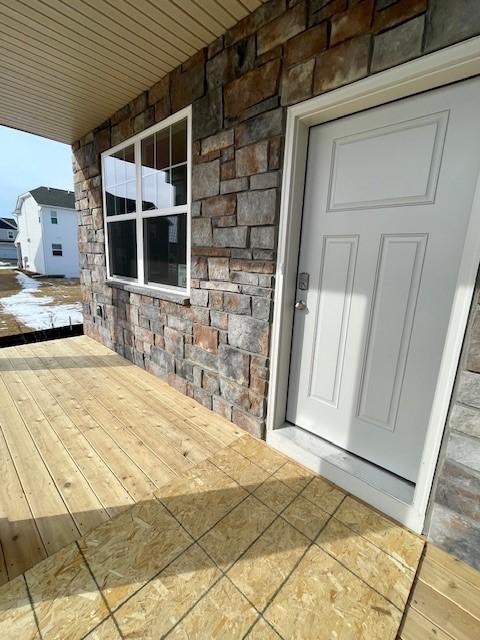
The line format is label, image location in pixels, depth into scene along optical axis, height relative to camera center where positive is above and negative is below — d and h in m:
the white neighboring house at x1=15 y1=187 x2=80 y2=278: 16.27 +1.04
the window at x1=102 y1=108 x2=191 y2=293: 2.41 +0.47
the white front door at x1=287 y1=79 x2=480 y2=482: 1.26 +0.01
